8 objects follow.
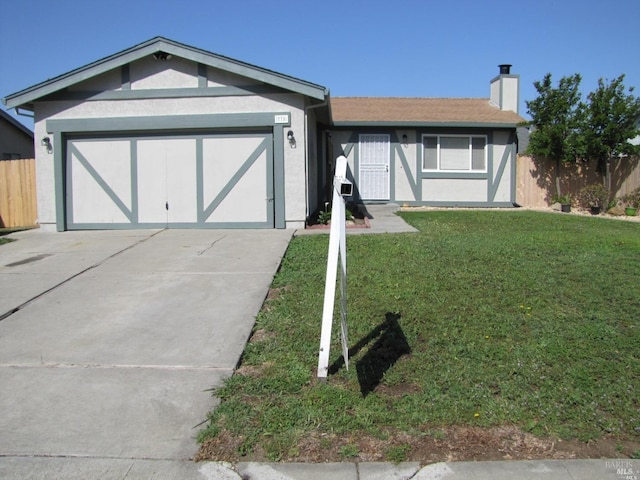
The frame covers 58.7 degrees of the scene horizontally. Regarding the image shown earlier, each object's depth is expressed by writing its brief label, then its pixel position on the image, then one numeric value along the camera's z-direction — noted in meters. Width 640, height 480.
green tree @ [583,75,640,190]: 16.59
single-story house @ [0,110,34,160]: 20.86
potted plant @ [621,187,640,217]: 16.44
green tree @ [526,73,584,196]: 17.09
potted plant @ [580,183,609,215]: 17.20
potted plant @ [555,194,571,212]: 17.57
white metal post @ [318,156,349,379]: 4.23
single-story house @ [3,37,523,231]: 11.62
